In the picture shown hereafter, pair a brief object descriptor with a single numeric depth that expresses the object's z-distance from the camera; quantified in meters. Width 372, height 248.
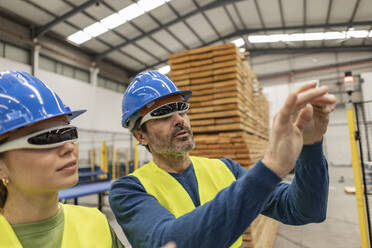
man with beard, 0.89
